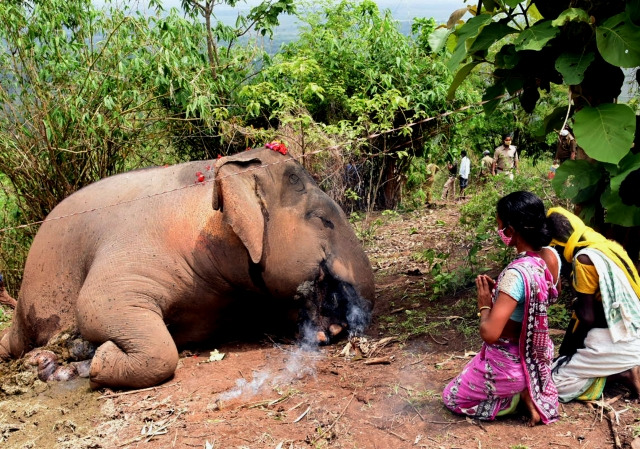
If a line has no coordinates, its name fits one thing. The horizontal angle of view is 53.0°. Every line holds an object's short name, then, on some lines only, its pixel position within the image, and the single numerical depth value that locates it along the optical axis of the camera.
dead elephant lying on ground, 5.27
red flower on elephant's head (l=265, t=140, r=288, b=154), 6.07
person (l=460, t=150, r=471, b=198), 14.70
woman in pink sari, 3.54
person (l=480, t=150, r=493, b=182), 15.15
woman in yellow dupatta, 3.85
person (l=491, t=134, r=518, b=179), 13.79
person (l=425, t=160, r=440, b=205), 12.97
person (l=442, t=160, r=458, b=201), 14.80
